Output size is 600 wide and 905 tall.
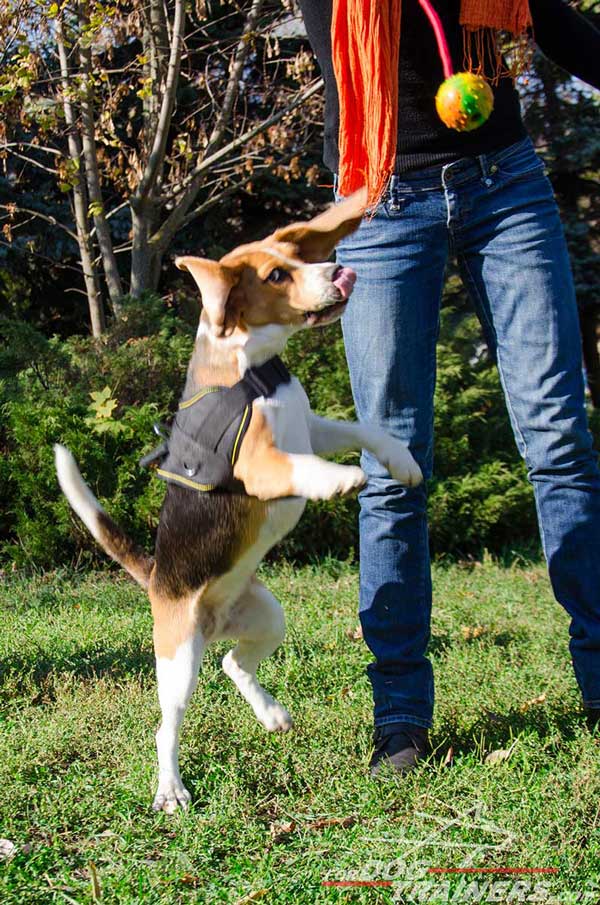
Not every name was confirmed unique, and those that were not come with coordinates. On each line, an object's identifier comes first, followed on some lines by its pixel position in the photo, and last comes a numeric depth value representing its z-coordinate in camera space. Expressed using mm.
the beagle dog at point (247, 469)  2596
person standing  3035
